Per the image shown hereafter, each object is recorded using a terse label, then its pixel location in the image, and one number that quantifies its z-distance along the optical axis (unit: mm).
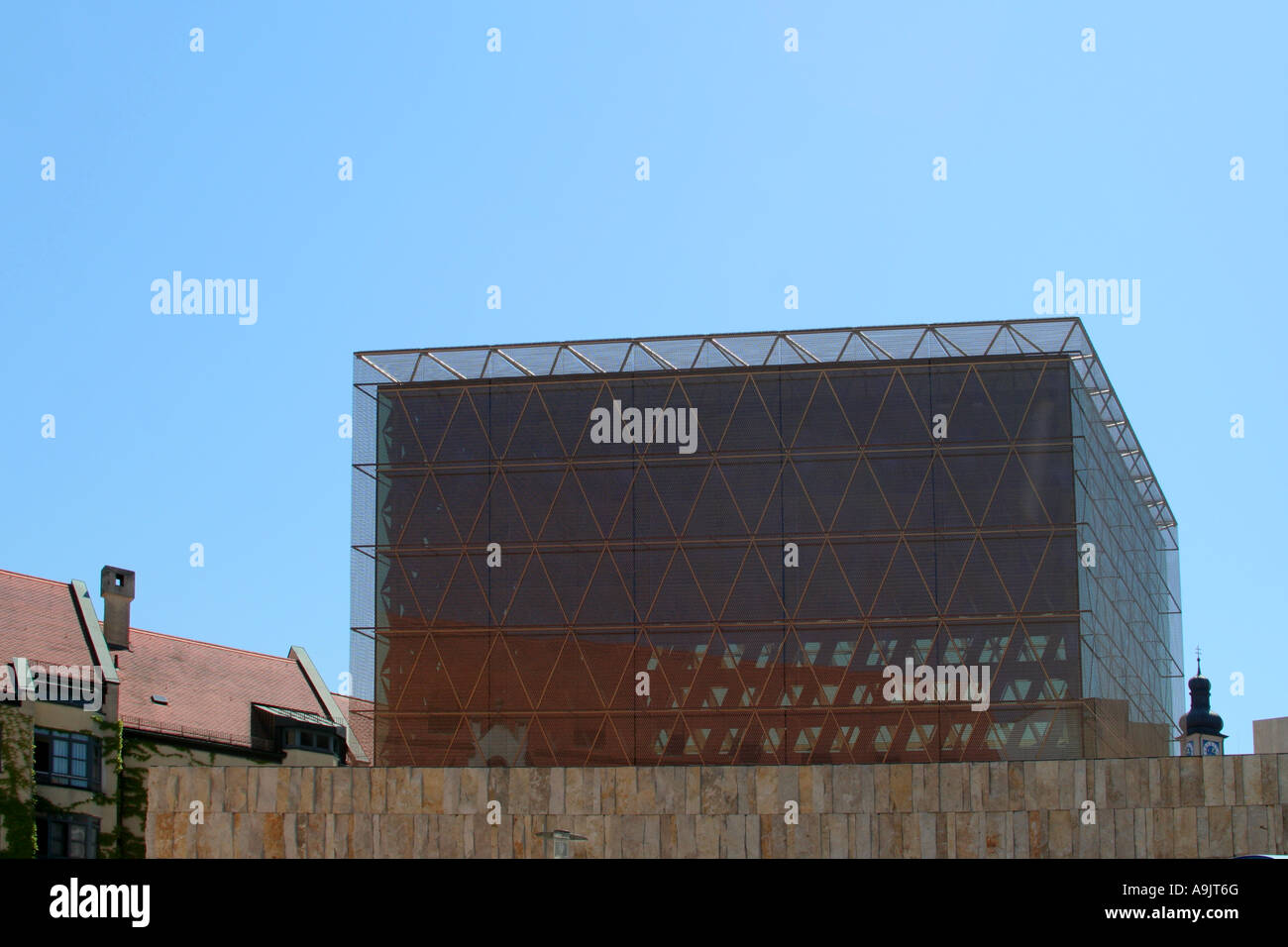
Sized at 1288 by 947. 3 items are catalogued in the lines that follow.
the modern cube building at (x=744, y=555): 51156
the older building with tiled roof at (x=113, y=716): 52438
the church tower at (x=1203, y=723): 79131
